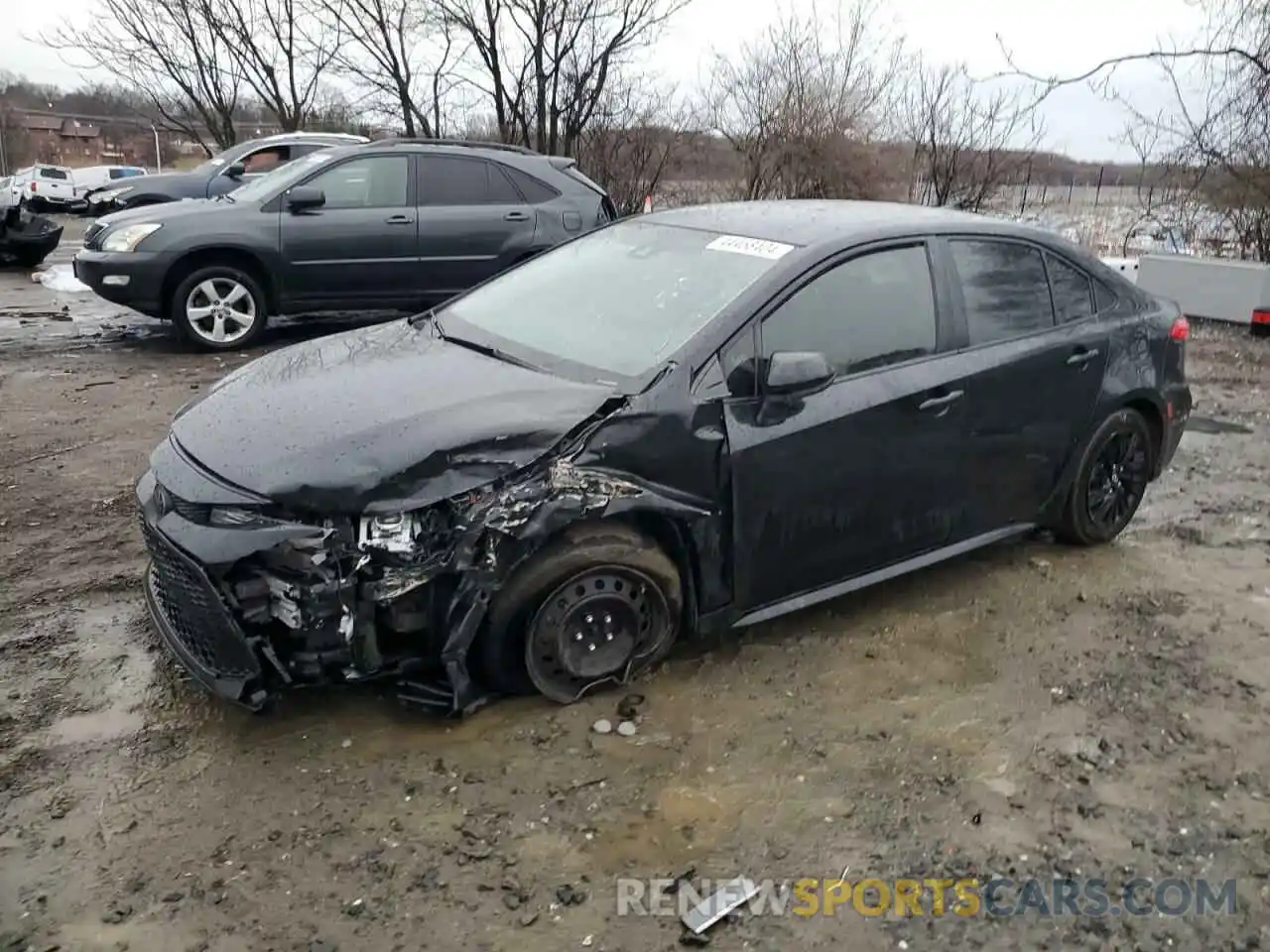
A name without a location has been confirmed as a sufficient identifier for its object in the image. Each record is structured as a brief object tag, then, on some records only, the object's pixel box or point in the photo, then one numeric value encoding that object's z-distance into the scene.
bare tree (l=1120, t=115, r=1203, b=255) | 14.27
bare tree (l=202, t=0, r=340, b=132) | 21.62
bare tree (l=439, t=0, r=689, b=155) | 17.02
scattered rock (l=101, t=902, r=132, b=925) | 2.45
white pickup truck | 29.65
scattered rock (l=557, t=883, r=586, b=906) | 2.54
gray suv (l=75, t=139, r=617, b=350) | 8.03
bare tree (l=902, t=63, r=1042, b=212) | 16.45
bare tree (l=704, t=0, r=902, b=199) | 16.05
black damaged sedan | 2.98
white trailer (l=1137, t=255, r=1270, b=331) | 10.57
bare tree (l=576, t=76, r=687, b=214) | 16.72
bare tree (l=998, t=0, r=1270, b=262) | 12.89
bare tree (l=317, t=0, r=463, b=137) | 18.59
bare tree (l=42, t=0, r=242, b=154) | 22.12
